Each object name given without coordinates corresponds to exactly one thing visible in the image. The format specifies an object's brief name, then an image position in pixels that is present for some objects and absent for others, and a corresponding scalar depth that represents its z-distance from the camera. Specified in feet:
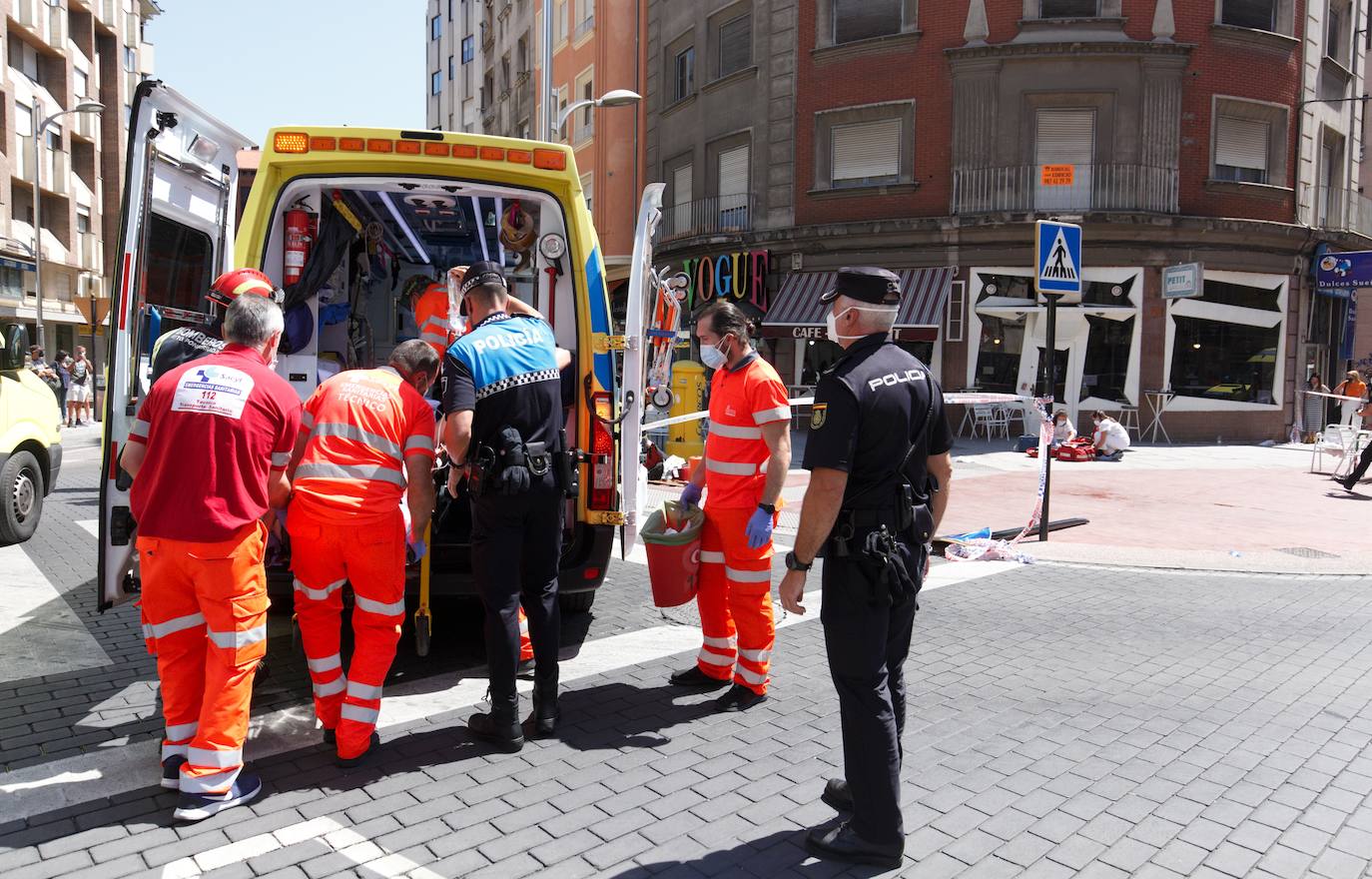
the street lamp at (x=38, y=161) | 76.89
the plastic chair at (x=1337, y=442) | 47.06
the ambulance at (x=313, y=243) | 13.80
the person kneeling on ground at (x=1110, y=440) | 55.67
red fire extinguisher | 17.56
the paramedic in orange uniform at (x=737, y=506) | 15.21
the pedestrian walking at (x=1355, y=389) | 58.39
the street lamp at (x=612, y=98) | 61.72
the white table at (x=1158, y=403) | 67.41
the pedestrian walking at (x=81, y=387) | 70.13
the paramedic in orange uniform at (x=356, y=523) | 12.64
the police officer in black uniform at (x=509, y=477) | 13.33
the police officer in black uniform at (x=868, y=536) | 10.34
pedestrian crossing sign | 28.68
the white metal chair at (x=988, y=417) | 67.31
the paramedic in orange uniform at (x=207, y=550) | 11.19
